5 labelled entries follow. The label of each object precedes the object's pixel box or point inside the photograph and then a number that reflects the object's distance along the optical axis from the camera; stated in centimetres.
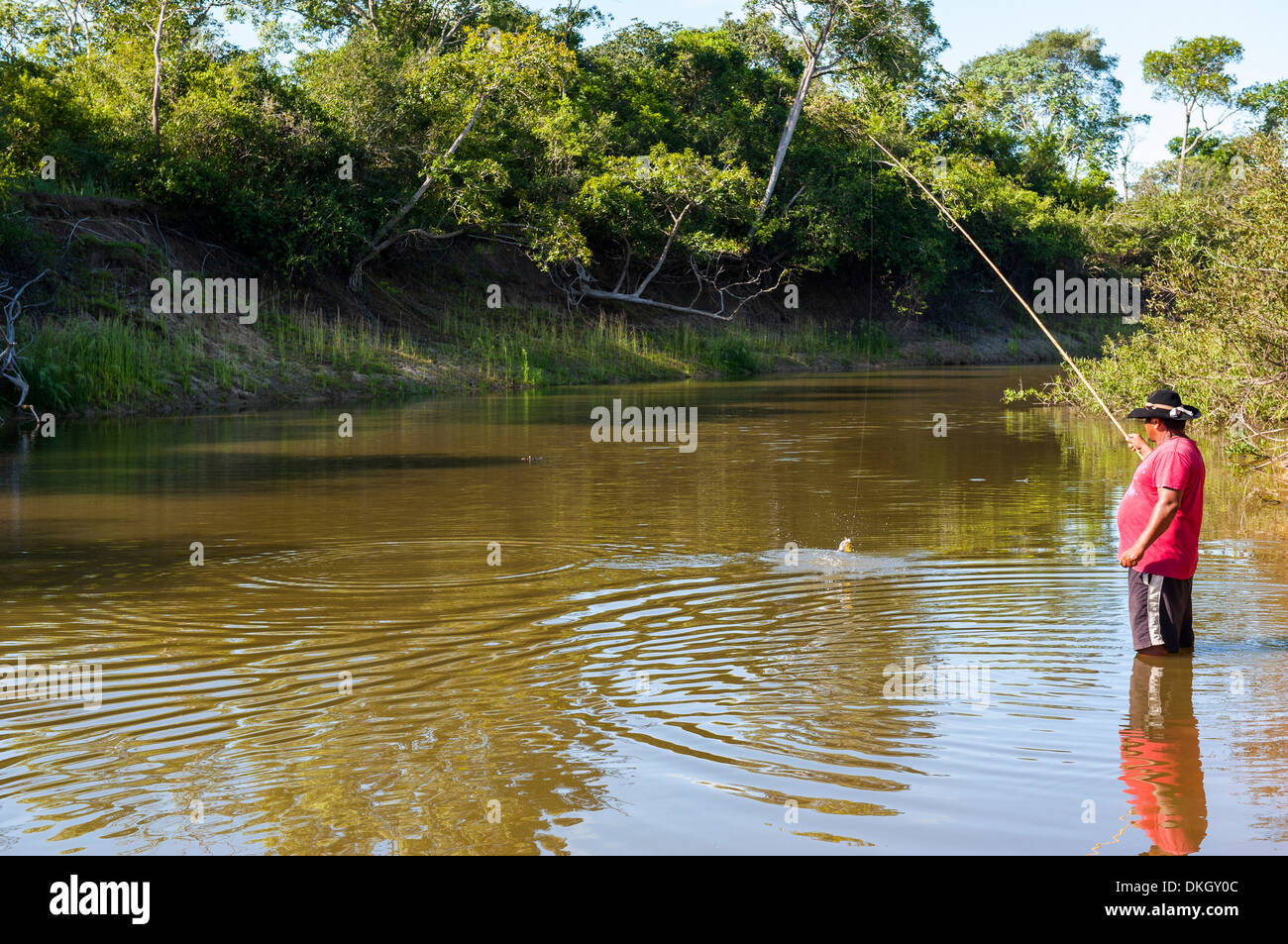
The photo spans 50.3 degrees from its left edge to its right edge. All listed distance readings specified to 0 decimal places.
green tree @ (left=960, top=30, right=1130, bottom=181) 8181
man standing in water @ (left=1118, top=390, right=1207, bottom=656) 712
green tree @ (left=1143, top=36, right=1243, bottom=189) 6619
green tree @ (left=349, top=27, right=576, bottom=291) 3353
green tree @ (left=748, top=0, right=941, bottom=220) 4609
